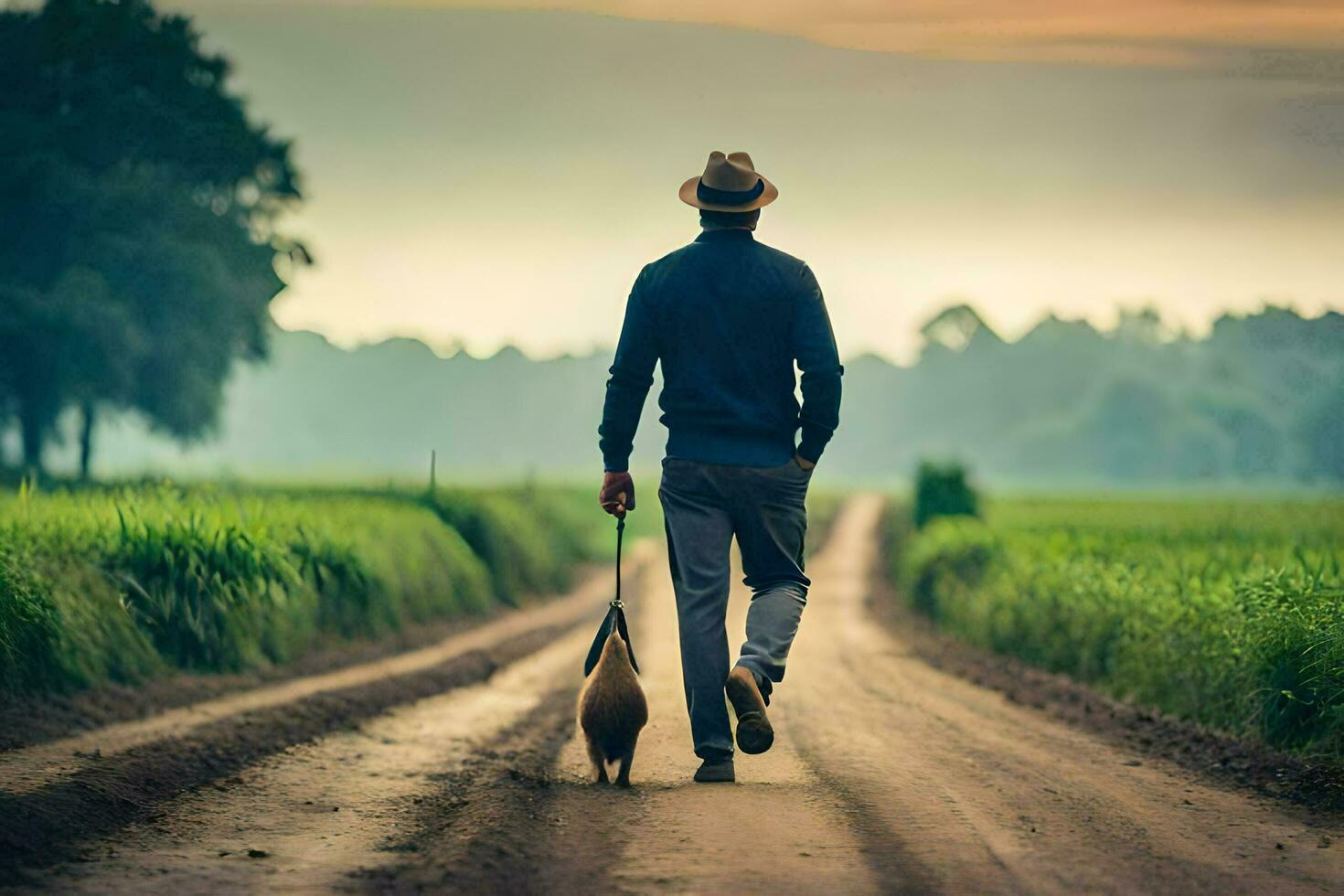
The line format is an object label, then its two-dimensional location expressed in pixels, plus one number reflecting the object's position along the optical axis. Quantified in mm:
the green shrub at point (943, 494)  74062
